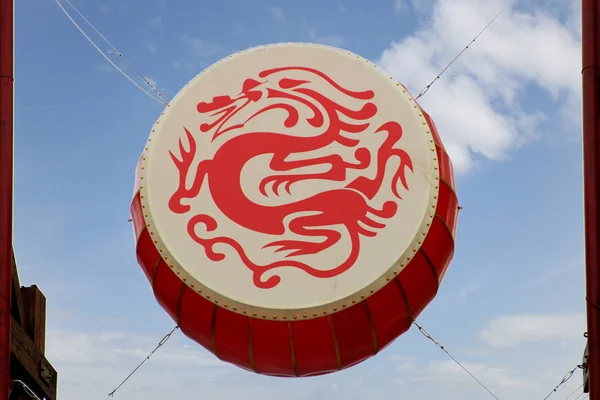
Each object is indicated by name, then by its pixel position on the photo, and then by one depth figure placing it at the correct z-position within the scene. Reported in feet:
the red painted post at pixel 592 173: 33.06
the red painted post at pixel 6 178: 34.30
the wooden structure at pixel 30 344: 43.73
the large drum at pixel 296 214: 35.76
